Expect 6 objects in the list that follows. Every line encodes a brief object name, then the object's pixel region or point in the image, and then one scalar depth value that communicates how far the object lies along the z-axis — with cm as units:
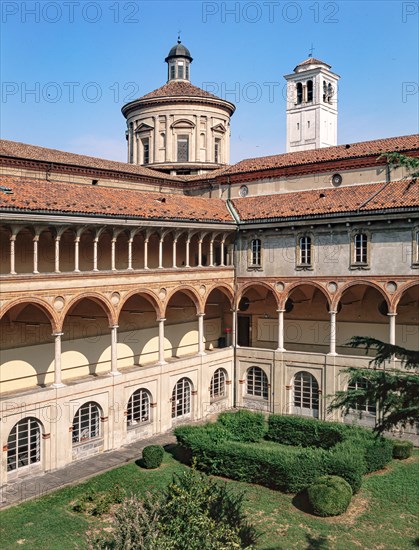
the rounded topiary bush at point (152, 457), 2350
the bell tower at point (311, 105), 5138
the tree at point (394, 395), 1151
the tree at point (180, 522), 1131
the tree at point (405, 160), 1202
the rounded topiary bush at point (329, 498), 1936
